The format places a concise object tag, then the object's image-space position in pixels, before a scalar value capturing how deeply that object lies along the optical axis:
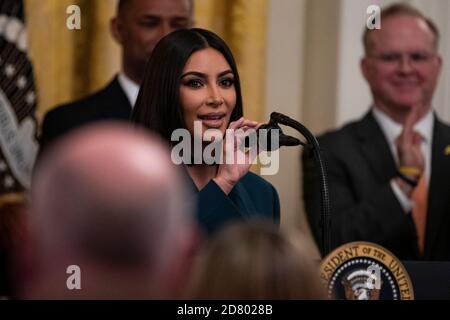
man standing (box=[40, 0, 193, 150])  8.08
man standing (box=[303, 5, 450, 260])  7.86
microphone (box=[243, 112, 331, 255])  5.06
